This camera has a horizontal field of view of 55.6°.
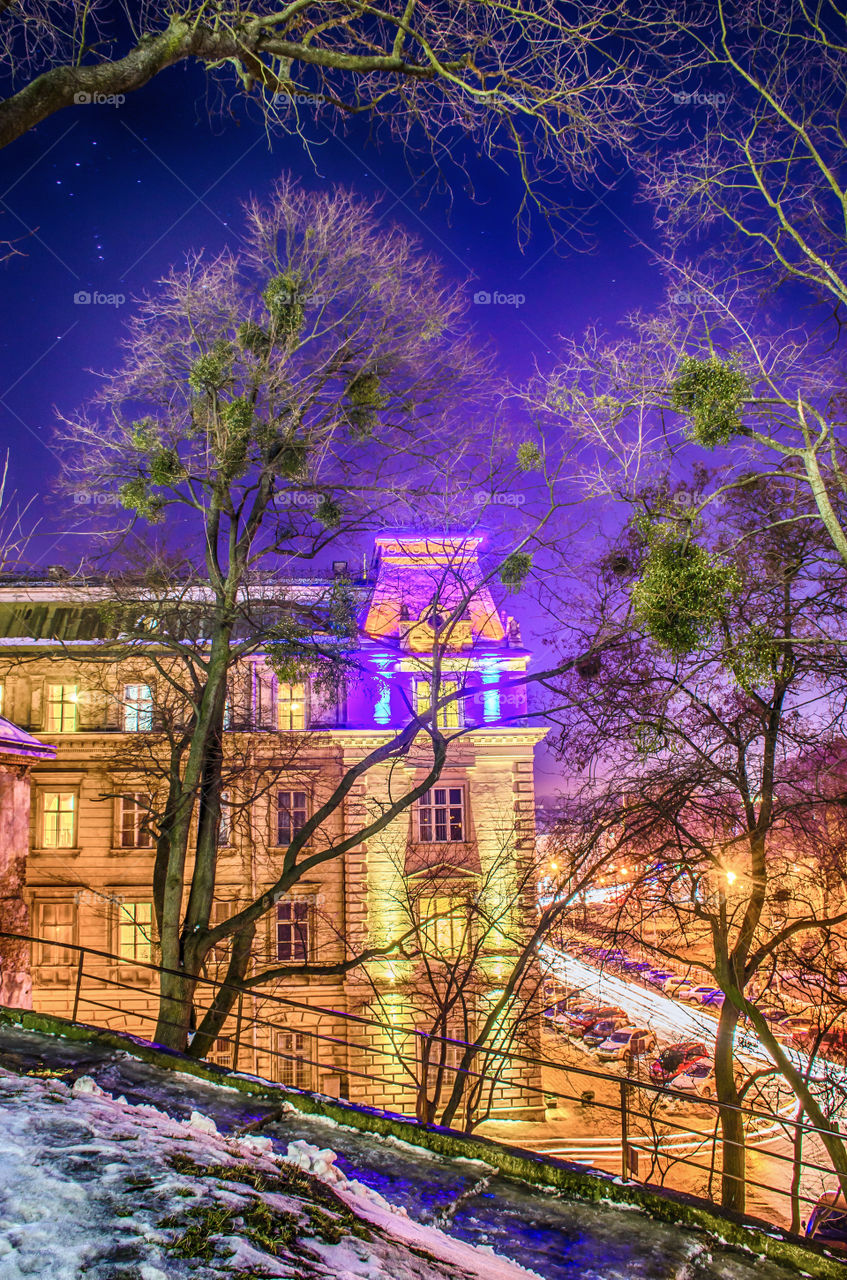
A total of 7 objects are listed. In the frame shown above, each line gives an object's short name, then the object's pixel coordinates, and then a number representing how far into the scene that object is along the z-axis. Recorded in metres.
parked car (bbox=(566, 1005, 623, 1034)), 32.81
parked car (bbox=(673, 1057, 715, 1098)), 26.86
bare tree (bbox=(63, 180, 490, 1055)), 10.50
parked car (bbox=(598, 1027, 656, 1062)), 27.55
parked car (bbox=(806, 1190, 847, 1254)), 15.22
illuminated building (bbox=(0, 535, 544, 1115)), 24.59
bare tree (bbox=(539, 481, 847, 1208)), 9.08
